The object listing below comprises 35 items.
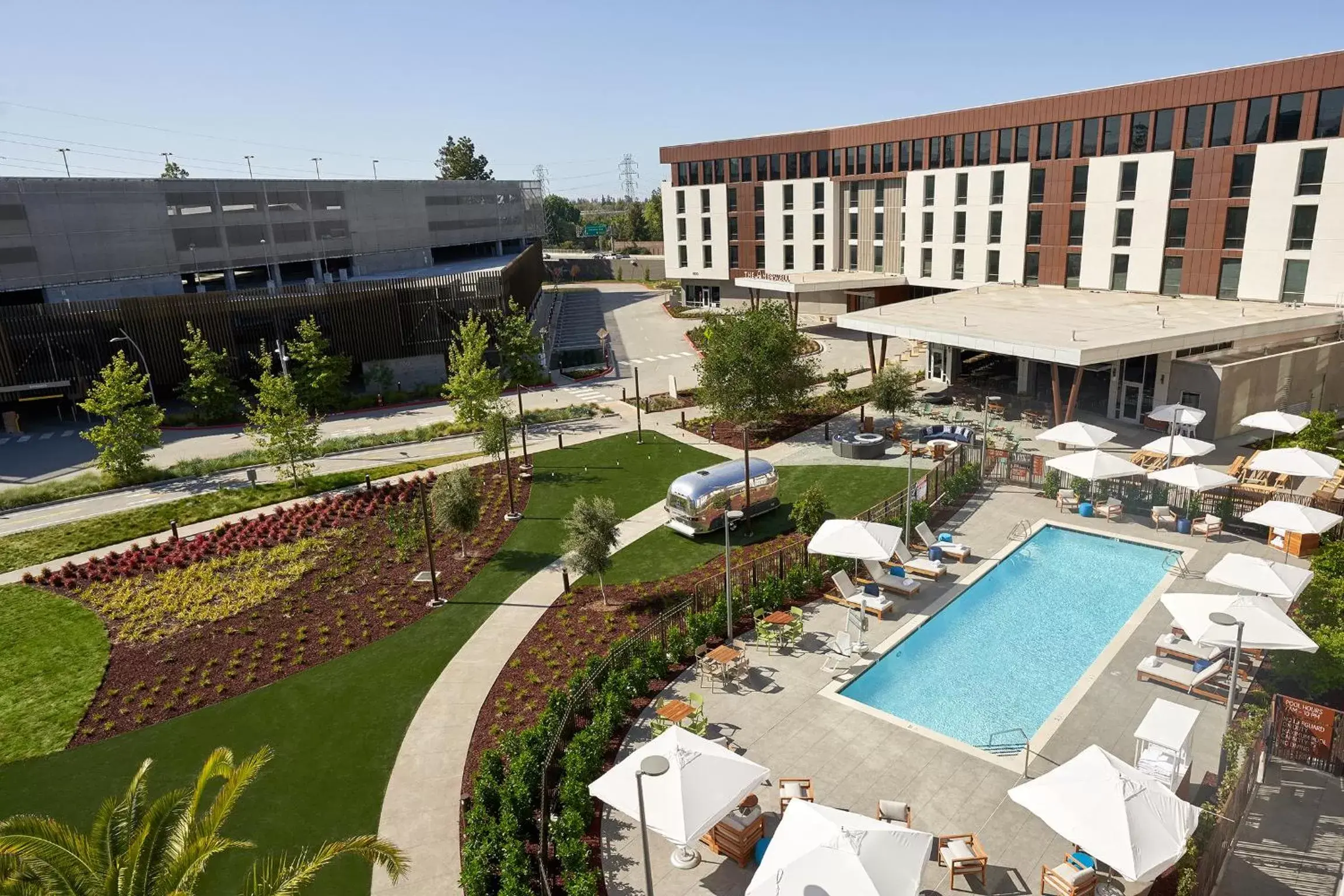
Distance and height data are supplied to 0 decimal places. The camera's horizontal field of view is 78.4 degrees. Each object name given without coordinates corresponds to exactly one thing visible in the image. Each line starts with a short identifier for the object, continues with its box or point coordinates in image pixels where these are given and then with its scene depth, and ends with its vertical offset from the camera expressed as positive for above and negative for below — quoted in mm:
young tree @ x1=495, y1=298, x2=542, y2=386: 47938 -5981
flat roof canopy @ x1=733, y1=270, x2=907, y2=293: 56188 -3691
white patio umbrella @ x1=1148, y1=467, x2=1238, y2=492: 25516 -8115
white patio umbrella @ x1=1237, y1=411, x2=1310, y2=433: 29797 -7590
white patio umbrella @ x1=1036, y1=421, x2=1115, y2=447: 28625 -7462
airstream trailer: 27281 -8543
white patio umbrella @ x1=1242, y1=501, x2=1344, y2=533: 22062 -8173
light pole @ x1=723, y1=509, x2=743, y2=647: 19422 -8210
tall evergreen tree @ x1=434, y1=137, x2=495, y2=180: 147625 +14348
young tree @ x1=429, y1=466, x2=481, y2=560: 26062 -8020
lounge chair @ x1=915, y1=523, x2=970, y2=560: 25234 -9681
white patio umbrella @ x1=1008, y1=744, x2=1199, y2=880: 11641 -8607
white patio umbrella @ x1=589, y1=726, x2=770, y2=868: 12586 -8593
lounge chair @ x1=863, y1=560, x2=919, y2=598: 23172 -9862
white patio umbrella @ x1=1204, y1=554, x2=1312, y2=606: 18812 -8331
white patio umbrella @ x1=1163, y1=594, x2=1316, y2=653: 16125 -8184
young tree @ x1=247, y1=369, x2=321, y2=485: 33750 -6964
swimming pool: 18391 -10465
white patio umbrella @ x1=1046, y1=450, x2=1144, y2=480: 26641 -7939
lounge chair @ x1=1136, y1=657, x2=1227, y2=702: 17969 -9986
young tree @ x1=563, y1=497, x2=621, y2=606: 22594 -8009
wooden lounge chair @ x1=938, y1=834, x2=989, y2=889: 12992 -9782
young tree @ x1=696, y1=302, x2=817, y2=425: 36000 -6121
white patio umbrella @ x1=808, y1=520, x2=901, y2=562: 22250 -8393
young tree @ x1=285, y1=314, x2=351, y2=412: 45750 -6721
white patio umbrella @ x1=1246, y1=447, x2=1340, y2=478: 25219 -7724
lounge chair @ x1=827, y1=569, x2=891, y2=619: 22234 -9892
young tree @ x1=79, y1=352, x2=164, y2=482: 34719 -6902
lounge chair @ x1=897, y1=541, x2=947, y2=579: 24109 -9814
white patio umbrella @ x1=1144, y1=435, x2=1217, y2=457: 28234 -7860
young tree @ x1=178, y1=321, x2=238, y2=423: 44344 -7003
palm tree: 9672 -7069
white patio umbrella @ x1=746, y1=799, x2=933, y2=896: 11031 -8442
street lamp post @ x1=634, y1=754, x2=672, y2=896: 10820 -6834
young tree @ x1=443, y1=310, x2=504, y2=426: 37844 -6395
